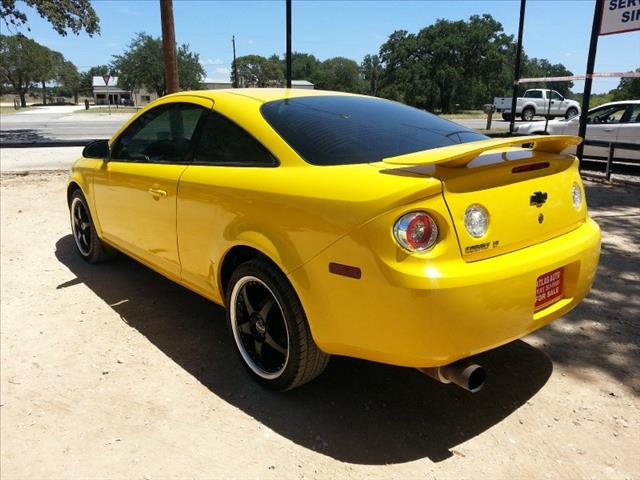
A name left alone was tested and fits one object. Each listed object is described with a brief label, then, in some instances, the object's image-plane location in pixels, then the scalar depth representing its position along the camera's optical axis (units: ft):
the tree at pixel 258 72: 302.66
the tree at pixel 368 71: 193.88
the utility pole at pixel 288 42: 33.06
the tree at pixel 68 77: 351.67
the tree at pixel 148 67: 177.58
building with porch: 277.62
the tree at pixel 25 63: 214.48
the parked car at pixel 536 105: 94.31
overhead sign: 24.80
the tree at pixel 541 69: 249.82
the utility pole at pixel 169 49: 34.14
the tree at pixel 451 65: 172.76
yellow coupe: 6.97
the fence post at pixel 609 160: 28.53
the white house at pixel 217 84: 254.06
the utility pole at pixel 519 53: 43.32
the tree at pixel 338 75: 358.23
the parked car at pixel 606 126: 35.24
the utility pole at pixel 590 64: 26.19
